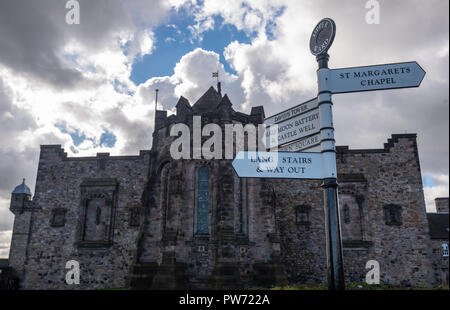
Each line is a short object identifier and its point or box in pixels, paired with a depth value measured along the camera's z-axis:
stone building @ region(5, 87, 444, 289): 16.59
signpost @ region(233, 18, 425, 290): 5.93
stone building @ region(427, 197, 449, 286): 22.73
